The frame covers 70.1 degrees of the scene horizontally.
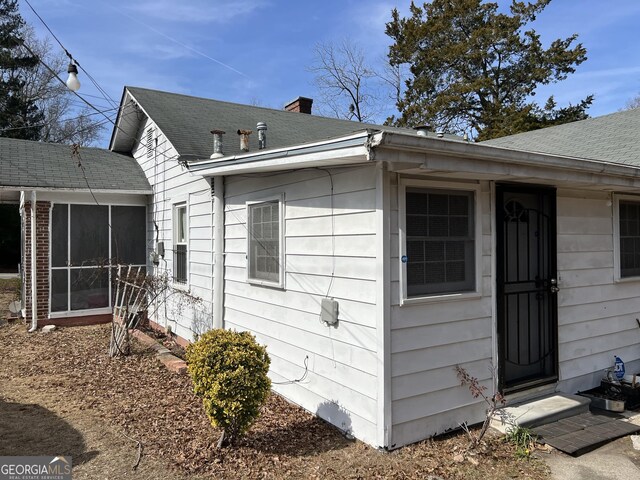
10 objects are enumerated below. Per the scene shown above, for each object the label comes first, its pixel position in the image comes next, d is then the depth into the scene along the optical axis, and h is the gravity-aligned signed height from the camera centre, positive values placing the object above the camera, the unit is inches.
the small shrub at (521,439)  153.9 -68.3
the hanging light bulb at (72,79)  244.7 +89.5
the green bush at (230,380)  146.7 -44.2
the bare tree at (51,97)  1073.5 +367.1
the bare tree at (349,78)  1045.8 +397.4
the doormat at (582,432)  155.8 -68.8
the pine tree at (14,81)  999.6 +371.7
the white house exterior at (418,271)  153.4 -11.1
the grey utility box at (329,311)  172.4 -25.5
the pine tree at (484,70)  922.7 +368.8
